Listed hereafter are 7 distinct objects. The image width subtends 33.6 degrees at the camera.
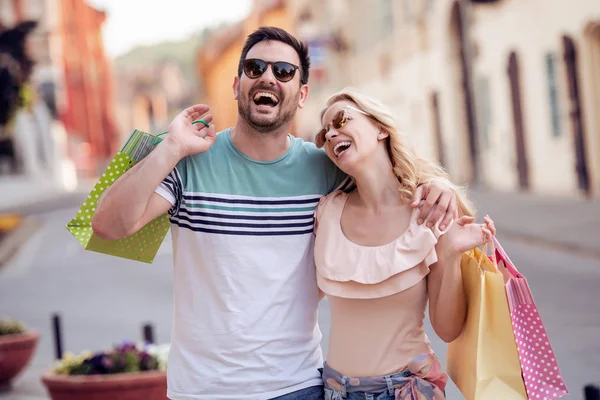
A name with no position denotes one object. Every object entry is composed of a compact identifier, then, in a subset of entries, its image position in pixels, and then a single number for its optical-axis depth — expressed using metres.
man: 3.29
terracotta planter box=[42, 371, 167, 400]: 5.89
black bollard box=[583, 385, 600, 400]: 3.94
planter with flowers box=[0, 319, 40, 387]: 8.03
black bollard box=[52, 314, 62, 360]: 7.90
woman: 3.18
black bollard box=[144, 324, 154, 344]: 7.36
